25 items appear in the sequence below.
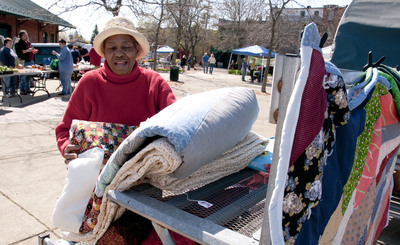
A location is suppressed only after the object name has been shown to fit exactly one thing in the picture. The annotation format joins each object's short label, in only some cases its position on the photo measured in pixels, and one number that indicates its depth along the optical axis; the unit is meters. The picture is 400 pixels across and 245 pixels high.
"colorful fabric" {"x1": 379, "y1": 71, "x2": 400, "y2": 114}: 1.73
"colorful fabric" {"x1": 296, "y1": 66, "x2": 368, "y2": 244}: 1.21
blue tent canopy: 23.06
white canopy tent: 39.62
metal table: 1.25
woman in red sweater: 2.22
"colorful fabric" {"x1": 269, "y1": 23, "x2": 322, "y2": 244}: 0.95
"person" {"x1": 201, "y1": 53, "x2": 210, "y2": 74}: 29.87
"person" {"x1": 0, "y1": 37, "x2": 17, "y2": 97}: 9.07
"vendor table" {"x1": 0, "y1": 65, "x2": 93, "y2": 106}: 8.50
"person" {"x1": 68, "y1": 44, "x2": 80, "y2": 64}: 14.83
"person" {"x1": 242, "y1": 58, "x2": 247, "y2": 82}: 24.30
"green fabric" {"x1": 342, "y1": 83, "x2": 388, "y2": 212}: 1.40
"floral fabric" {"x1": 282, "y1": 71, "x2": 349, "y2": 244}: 1.03
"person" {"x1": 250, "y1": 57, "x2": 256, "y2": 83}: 23.34
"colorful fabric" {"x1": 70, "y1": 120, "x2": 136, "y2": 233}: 1.80
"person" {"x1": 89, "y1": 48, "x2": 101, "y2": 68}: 11.42
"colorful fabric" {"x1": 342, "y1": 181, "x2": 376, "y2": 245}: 1.61
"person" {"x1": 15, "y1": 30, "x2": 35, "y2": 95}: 10.27
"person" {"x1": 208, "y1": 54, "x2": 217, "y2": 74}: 29.62
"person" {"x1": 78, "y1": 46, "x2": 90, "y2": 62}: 17.43
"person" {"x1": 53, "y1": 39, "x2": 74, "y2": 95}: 10.48
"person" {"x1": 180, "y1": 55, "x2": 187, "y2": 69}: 31.78
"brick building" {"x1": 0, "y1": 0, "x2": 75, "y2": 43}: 19.28
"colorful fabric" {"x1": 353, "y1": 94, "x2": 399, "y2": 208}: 1.50
